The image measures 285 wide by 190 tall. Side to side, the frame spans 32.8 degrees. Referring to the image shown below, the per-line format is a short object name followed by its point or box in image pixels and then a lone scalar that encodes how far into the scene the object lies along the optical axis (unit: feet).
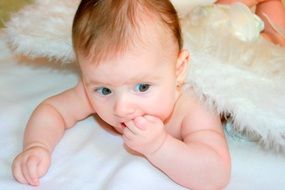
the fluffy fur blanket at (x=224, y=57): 2.54
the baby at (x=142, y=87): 2.31
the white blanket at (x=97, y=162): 2.49
